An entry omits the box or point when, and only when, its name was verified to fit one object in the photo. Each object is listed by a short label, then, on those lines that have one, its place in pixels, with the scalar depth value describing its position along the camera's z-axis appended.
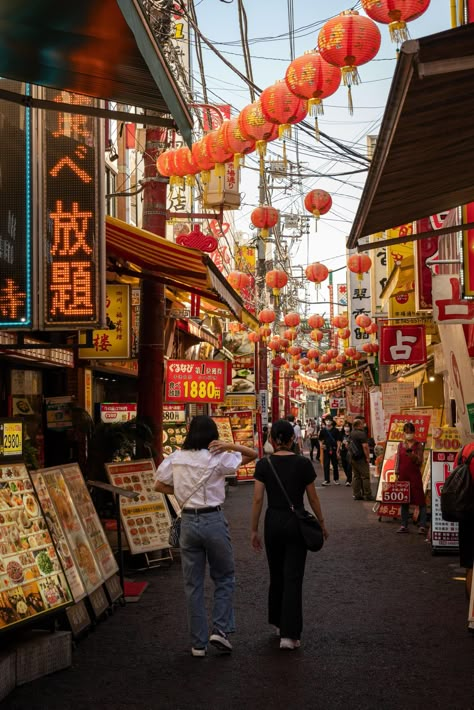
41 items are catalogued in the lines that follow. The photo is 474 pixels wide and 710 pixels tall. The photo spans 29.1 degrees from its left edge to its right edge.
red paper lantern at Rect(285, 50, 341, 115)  9.19
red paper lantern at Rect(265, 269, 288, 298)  25.56
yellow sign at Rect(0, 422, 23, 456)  7.26
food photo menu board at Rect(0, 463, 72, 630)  6.84
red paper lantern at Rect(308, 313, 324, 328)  36.22
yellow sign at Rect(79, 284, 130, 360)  16.36
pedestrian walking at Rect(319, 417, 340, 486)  29.56
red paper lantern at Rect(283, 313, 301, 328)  34.06
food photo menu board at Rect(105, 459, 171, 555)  12.17
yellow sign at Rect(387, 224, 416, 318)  22.39
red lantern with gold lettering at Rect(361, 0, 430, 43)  7.91
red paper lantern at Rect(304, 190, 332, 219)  15.49
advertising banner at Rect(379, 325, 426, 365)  22.53
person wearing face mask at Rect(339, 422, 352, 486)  28.59
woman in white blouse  7.70
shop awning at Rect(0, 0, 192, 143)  4.65
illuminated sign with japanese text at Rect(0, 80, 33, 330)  9.70
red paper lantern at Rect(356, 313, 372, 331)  34.75
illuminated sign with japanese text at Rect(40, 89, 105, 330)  9.80
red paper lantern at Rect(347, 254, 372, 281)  22.67
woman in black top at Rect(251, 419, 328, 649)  7.87
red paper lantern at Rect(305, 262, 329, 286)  24.45
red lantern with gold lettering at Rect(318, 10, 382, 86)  8.45
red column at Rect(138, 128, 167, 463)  14.03
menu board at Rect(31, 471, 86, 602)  8.23
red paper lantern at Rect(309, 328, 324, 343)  39.02
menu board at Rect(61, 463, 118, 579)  9.24
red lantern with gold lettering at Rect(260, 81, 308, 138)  10.02
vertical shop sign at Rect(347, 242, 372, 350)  38.38
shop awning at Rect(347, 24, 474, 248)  4.64
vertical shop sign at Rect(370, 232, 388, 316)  30.47
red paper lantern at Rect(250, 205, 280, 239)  18.42
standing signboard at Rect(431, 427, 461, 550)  13.26
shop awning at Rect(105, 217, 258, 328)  10.97
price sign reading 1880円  20.97
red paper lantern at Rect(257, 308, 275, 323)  33.12
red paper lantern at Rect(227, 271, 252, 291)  26.84
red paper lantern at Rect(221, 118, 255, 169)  11.49
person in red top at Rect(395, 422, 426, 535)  16.17
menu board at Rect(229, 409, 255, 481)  30.19
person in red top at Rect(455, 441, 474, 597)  8.67
